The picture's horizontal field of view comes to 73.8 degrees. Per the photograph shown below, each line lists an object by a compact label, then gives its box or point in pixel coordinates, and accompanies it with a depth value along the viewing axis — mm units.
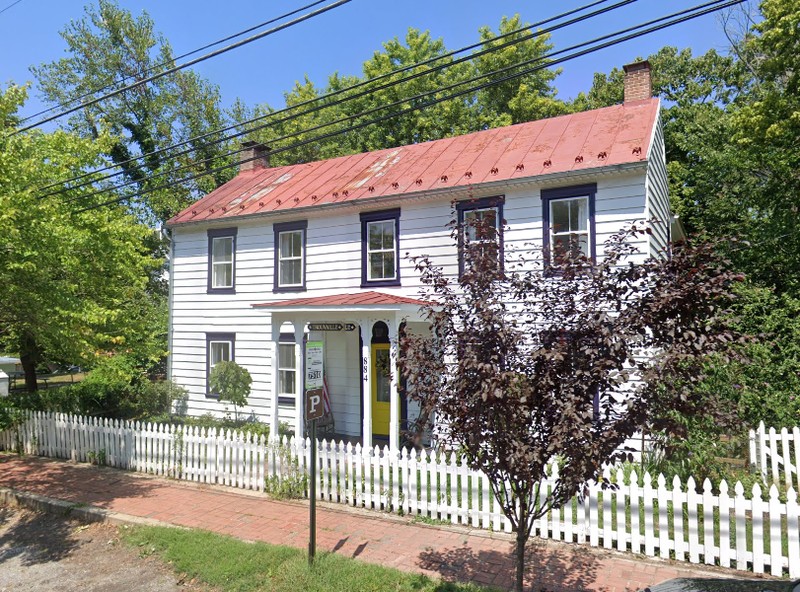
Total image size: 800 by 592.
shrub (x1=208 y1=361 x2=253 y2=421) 13461
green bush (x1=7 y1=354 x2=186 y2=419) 14438
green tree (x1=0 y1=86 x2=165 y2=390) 8641
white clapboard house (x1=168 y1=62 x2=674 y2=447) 10828
